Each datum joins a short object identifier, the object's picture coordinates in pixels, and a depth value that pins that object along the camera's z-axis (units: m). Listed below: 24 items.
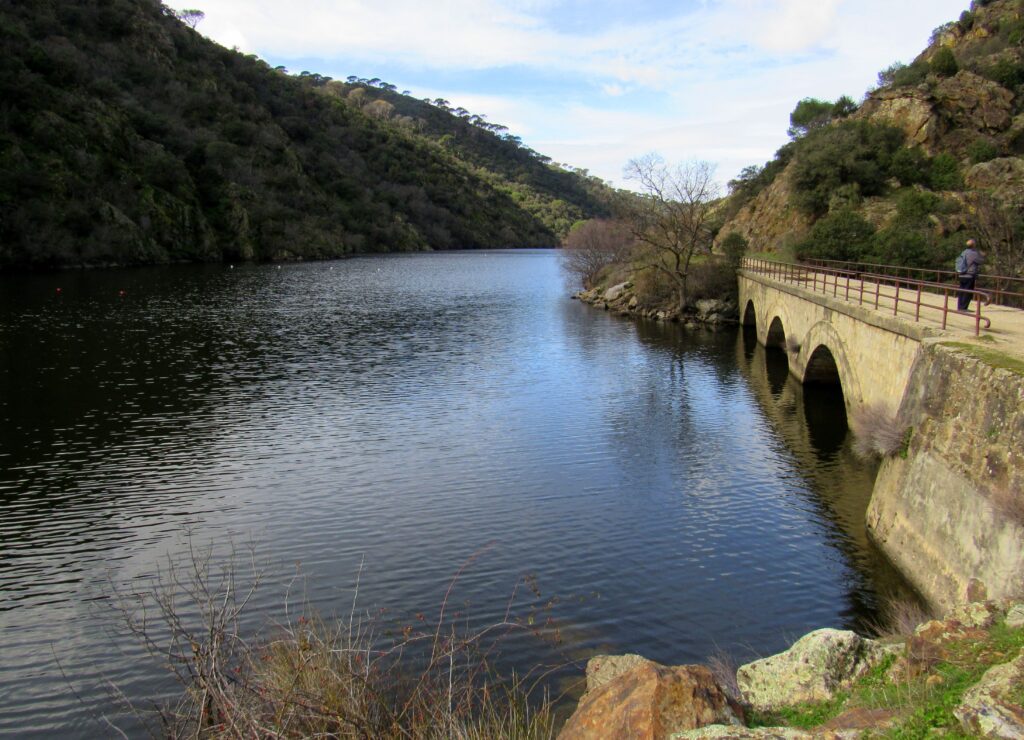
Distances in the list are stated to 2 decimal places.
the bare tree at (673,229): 52.91
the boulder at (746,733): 6.56
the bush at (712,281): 53.84
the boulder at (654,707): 7.20
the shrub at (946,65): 55.94
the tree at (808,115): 73.19
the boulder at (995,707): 6.02
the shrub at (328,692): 7.12
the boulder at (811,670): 8.38
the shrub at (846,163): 50.66
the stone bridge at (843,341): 18.78
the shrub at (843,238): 43.44
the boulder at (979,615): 8.89
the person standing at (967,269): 21.50
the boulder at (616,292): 59.82
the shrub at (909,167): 49.41
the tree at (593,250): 68.75
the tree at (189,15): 158.62
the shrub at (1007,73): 52.53
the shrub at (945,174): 47.35
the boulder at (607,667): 10.16
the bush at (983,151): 48.00
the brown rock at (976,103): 50.28
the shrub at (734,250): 53.88
